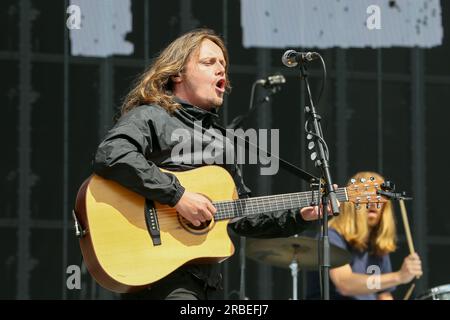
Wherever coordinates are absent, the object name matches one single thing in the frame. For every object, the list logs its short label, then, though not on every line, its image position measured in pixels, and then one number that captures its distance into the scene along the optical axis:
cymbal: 13.35
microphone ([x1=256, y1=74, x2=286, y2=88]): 14.22
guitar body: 8.59
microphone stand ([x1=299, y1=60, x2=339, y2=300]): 8.30
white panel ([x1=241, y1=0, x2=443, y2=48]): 15.63
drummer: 13.91
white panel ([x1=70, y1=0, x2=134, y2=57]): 15.12
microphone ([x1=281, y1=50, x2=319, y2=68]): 9.12
